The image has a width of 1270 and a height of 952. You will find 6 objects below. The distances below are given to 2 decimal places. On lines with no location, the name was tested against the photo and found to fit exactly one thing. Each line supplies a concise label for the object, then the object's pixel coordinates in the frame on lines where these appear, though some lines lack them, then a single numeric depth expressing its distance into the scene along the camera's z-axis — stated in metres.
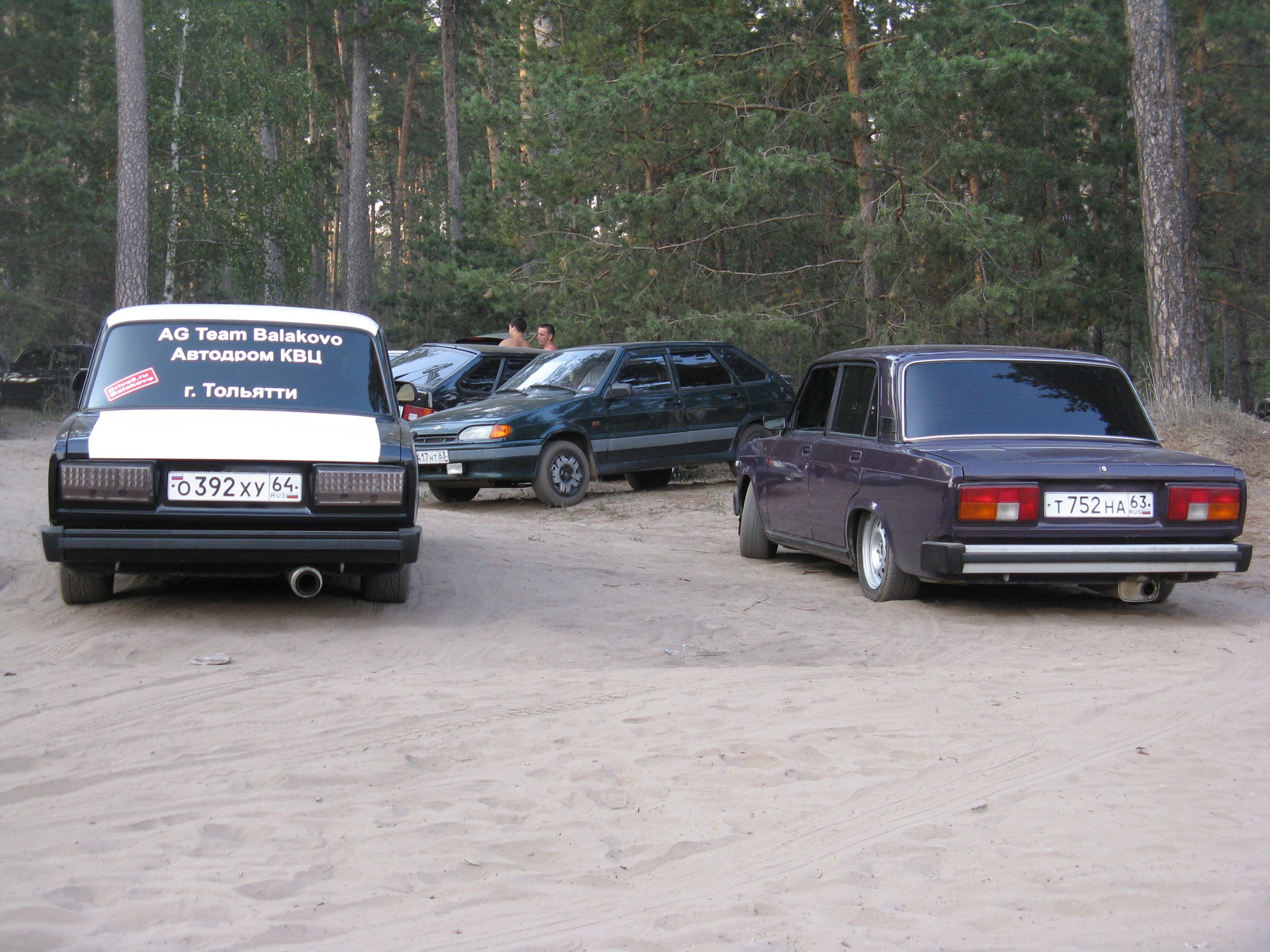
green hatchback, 12.73
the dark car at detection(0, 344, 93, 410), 26.33
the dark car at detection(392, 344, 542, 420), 15.09
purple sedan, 6.63
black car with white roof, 6.04
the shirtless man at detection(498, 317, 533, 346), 16.45
